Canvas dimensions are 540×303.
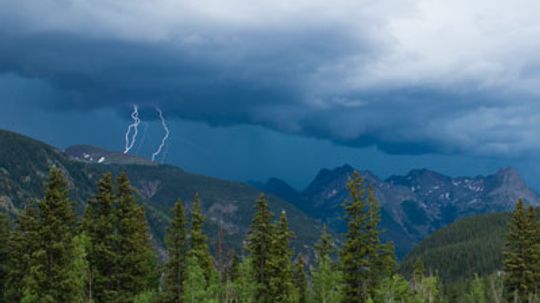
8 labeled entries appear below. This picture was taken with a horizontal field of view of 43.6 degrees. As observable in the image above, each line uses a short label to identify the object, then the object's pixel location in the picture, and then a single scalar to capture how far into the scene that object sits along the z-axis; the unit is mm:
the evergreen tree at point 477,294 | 103250
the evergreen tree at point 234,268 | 89688
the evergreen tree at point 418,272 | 108100
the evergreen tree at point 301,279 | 86062
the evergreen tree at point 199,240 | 69875
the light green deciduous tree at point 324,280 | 75331
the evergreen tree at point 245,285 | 63469
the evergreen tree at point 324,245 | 77500
